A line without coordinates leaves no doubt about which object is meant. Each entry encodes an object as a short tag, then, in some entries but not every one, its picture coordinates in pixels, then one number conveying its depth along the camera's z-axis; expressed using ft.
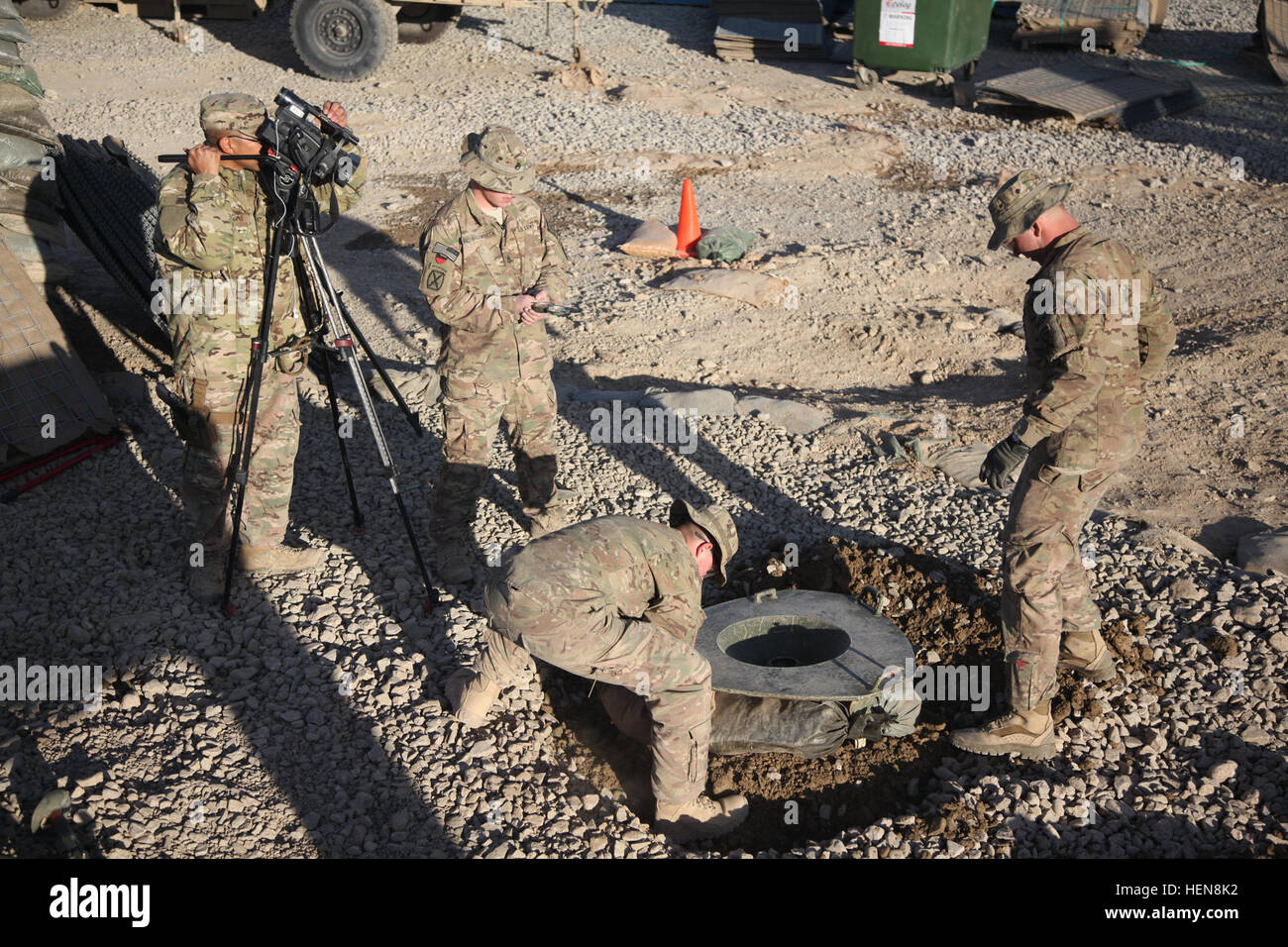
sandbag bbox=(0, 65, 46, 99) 24.55
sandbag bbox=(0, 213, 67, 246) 23.31
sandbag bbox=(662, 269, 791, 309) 29.63
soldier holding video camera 15.53
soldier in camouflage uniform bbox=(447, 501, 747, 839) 12.34
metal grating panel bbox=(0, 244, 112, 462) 20.11
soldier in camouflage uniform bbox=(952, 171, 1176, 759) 13.58
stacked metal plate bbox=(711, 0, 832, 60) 51.60
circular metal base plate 15.39
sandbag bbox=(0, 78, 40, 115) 24.23
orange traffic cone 32.50
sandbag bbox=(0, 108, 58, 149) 23.93
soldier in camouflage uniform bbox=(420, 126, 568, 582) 16.40
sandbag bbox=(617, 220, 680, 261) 32.48
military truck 45.65
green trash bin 44.16
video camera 14.67
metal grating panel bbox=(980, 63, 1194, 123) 42.39
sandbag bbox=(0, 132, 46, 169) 23.50
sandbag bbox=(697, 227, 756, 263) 31.86
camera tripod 14.98
